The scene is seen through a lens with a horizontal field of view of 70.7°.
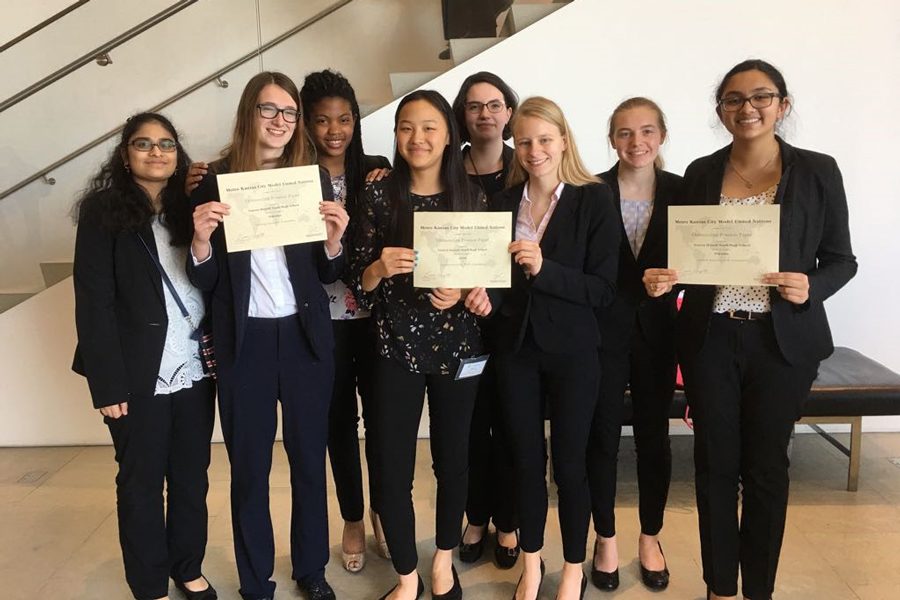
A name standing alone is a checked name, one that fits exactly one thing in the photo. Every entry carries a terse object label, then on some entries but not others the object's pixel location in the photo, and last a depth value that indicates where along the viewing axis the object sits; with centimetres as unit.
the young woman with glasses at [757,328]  168
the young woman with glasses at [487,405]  211
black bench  279
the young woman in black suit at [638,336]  193
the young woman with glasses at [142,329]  175
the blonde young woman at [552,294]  178
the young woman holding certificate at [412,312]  176
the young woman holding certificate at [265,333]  177
